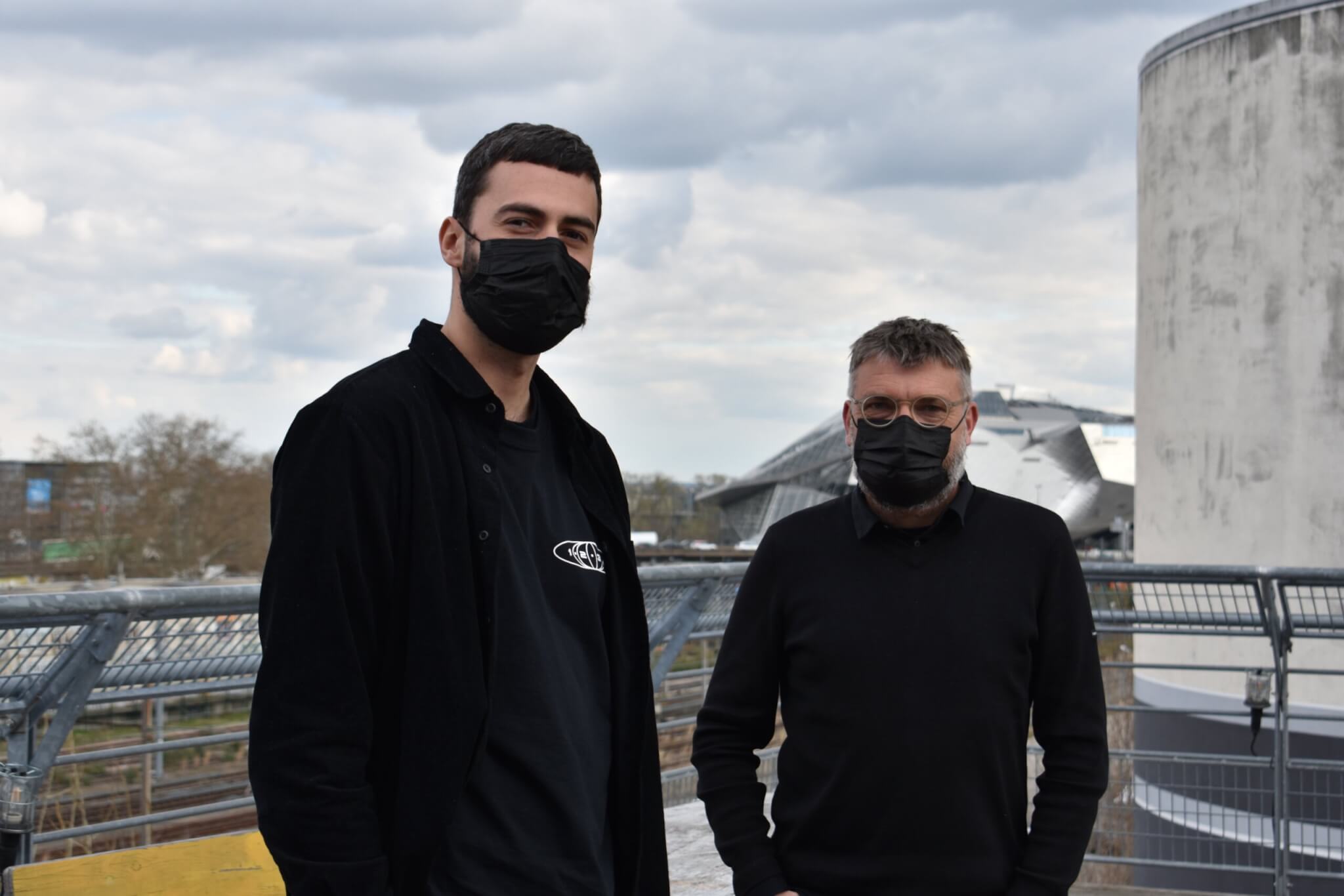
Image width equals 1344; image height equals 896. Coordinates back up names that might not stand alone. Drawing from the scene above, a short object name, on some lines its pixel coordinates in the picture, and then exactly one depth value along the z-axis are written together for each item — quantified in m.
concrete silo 14.82
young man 1.98
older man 2.61
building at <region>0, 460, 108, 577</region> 60.44
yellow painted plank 2.91
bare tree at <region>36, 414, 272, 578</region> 59.03
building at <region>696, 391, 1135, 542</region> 76.00
